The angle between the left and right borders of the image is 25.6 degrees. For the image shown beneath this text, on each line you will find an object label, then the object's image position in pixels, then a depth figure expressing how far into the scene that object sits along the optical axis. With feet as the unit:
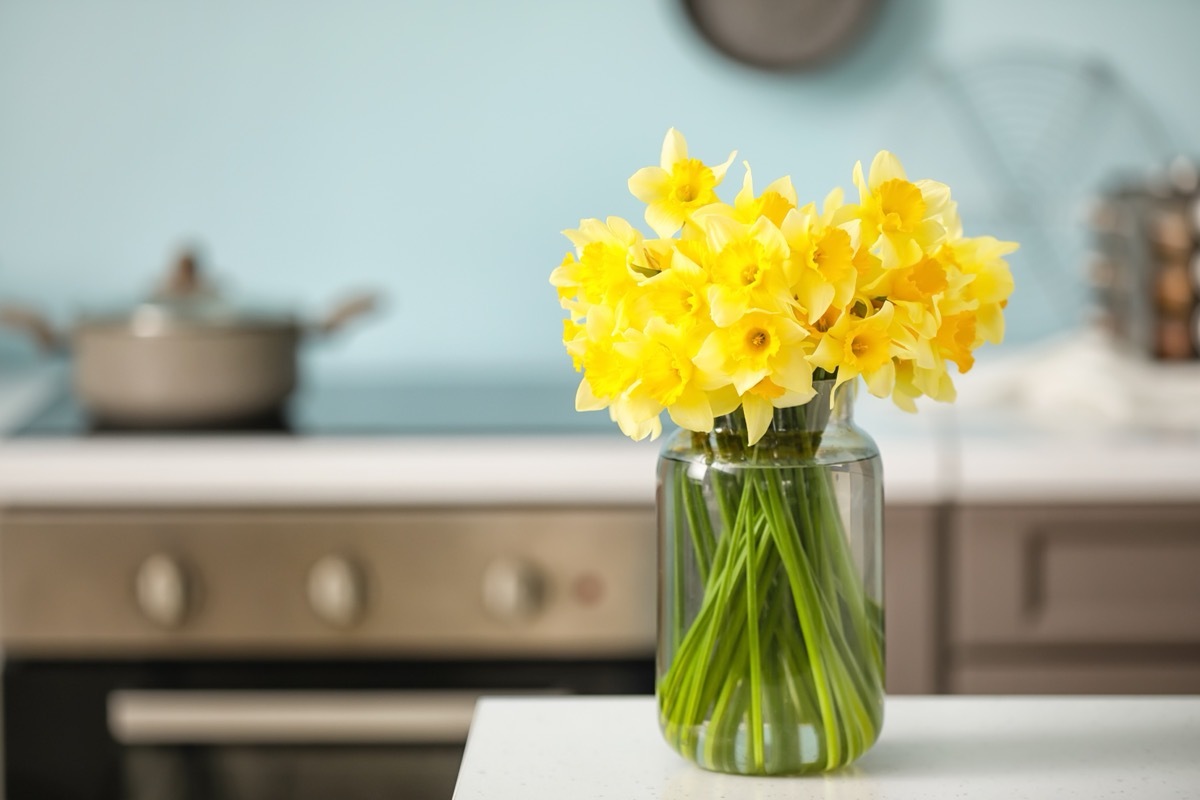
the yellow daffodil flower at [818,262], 5.35
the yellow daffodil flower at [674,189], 5.67
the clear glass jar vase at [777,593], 5.72
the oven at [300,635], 7.85
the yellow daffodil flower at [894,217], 5.49
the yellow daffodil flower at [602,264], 5.58
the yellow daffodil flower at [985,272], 5.78
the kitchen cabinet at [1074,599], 7.84
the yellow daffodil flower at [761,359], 5.29
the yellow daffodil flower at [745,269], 5.29
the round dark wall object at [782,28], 9.14
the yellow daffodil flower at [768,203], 5.45
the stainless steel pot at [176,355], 8.16
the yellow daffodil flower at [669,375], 5.39
